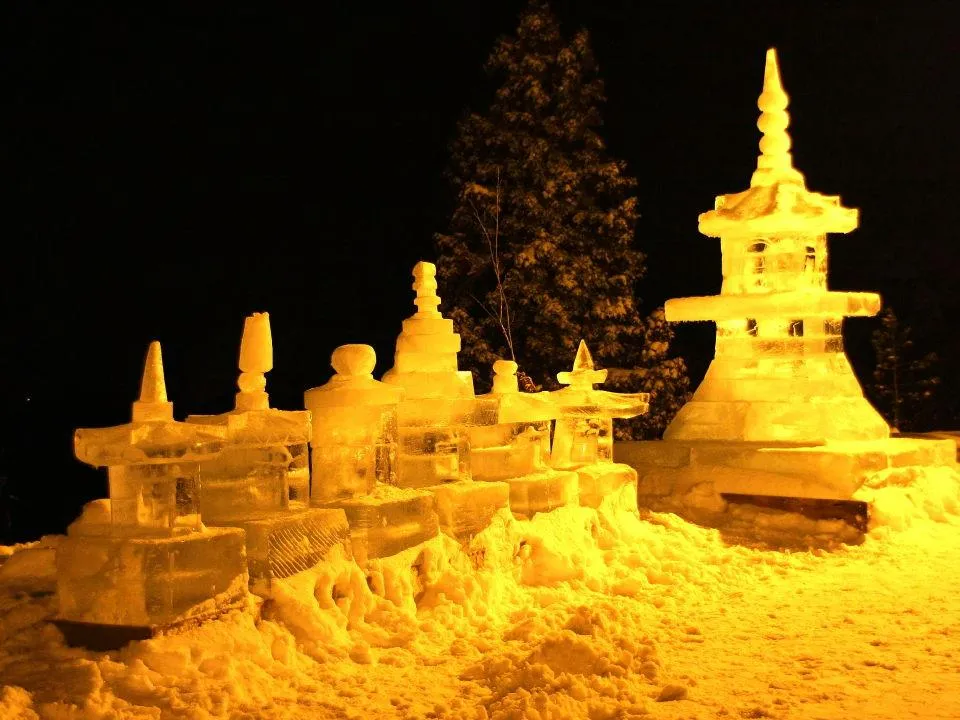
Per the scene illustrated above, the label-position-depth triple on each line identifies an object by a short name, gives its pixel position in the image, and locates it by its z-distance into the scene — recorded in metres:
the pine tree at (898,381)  19.33
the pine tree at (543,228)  14.94
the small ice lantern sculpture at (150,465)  4.18
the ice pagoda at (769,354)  8.22
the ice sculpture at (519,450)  6.29
